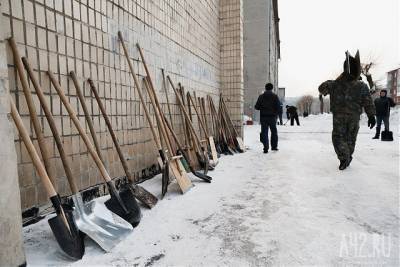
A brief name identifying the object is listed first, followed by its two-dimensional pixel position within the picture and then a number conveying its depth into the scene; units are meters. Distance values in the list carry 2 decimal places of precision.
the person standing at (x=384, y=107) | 8.40
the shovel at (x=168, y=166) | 3.15
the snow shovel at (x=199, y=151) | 4.48
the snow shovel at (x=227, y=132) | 6.49
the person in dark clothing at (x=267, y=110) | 6.38
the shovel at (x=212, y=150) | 5.18
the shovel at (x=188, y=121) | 4.49
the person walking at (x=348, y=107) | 4.48
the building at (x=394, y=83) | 52.27
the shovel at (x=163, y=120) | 3.69
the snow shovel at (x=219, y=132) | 6.34
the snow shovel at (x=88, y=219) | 1.96
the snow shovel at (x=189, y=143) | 4.55
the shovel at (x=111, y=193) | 2.31
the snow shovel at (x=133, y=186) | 2.75
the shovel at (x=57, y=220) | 1.81
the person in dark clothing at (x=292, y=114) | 16.72
